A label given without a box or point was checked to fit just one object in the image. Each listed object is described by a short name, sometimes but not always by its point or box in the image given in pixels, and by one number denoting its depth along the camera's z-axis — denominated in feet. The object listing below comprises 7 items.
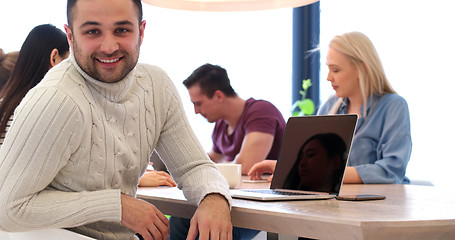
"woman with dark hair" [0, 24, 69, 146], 7.49
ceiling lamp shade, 7.30
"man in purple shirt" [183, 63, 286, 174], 10.69
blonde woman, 7.18
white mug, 5.96
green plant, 15.57
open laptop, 5.24
